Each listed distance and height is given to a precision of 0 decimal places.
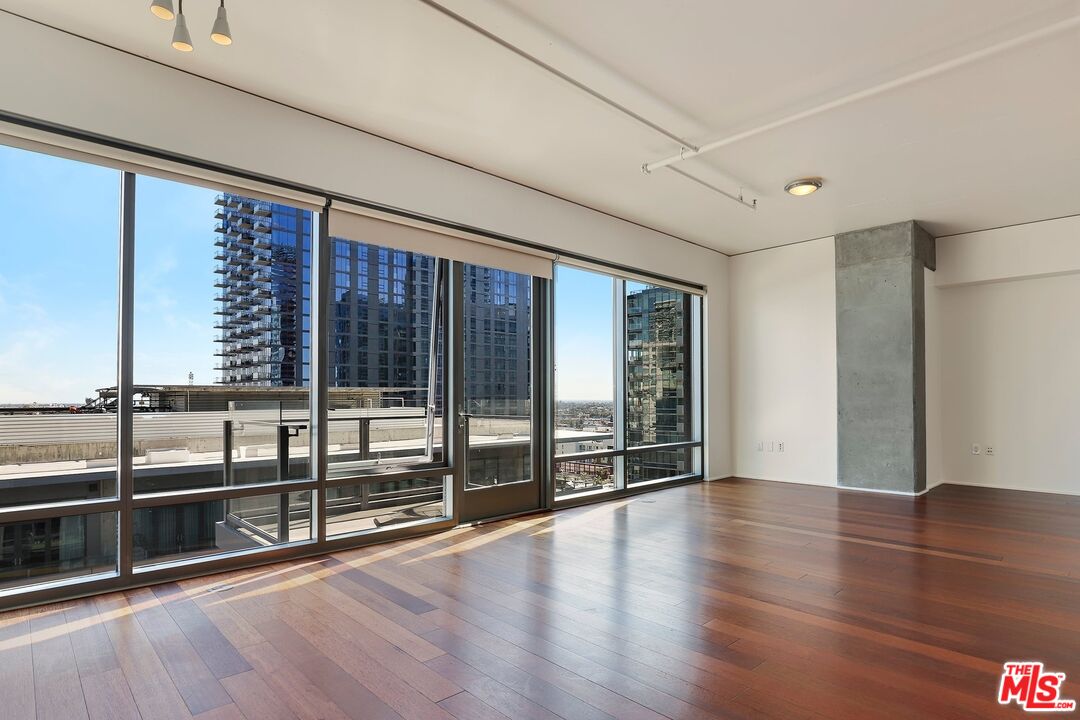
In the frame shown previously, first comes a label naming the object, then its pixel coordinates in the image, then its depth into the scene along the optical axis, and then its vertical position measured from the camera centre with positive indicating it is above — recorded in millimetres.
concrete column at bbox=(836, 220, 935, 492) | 6250 +203
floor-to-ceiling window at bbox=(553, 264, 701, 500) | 5895 -76
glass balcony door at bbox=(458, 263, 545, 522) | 5023 -161
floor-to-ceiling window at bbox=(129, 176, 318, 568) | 3467 +34
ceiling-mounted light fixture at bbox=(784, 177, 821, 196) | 5133 +1625
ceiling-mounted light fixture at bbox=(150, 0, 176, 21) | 2111 +1295
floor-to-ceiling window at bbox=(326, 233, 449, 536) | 4273 -90
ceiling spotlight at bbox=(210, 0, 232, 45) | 2242 +1300
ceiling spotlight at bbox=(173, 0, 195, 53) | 2252 +1282
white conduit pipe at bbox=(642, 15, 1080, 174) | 2910 +1653
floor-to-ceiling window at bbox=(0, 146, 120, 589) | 3047 +56
